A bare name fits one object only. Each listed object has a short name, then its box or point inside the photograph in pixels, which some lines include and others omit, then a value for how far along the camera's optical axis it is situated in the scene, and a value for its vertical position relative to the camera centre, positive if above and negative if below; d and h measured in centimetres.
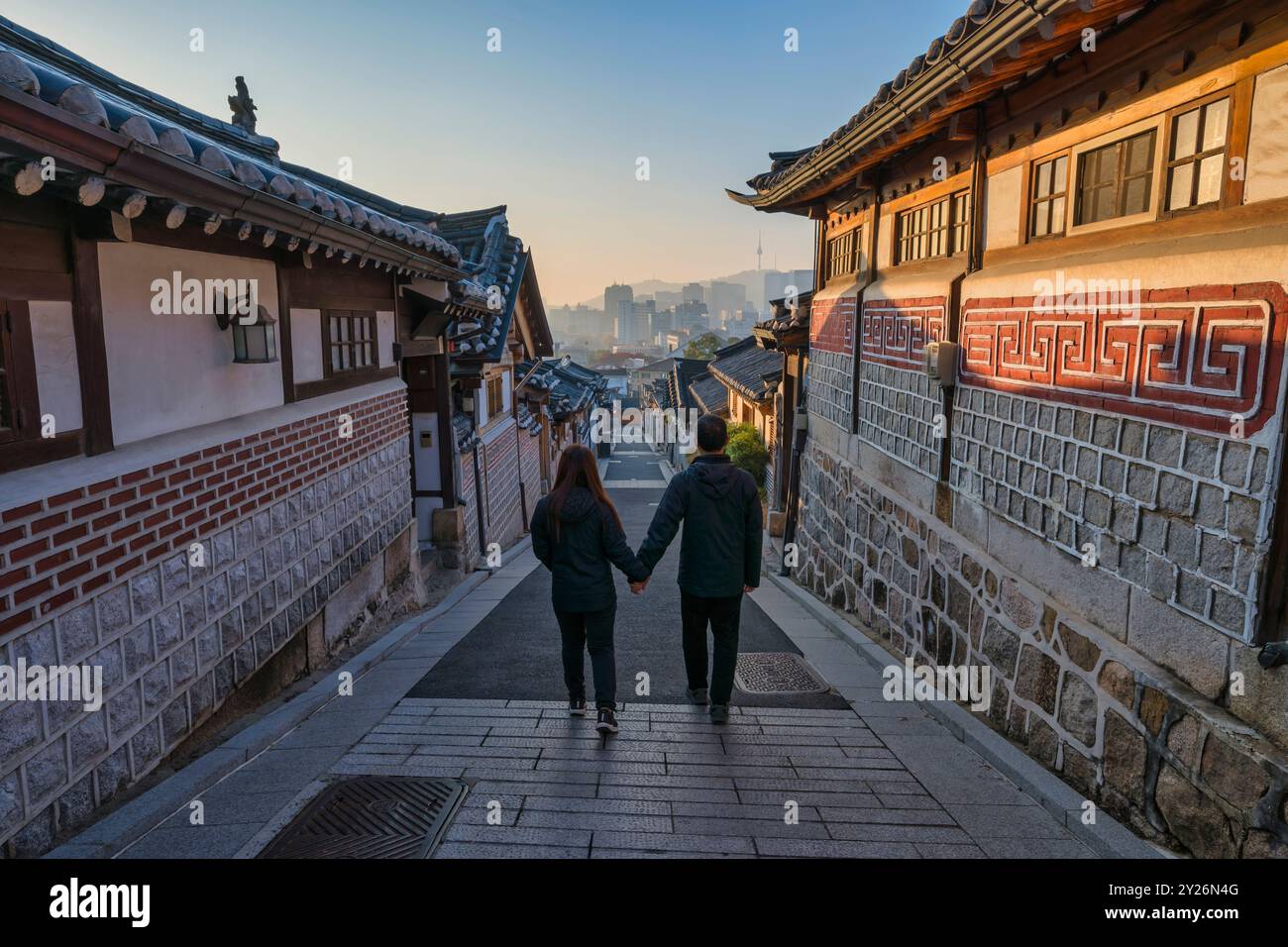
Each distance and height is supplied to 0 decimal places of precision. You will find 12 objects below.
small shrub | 1906 -238
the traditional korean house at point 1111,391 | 346 -23
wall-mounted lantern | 556 +13
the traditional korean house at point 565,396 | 2244 -159
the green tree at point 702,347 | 6531 +54
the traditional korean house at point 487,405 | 1246 -98
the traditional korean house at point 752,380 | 1841 -72
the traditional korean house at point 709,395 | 2947 -172
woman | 495 -125
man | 515 -119
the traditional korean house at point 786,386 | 1363 -64
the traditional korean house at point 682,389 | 3994 -192
